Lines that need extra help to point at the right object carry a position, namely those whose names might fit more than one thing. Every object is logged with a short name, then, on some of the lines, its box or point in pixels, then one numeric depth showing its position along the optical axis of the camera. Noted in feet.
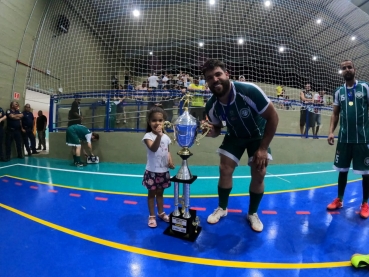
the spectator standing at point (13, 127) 18.39
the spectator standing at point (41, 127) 25.46
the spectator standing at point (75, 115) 18.40
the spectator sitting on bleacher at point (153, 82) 24.76
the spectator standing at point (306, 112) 20.66
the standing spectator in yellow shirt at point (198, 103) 18.83
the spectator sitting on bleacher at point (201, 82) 23.52
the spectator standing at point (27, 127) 20.09
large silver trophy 5.91
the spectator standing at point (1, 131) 17.79
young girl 6.33
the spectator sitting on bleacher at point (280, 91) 27.92
